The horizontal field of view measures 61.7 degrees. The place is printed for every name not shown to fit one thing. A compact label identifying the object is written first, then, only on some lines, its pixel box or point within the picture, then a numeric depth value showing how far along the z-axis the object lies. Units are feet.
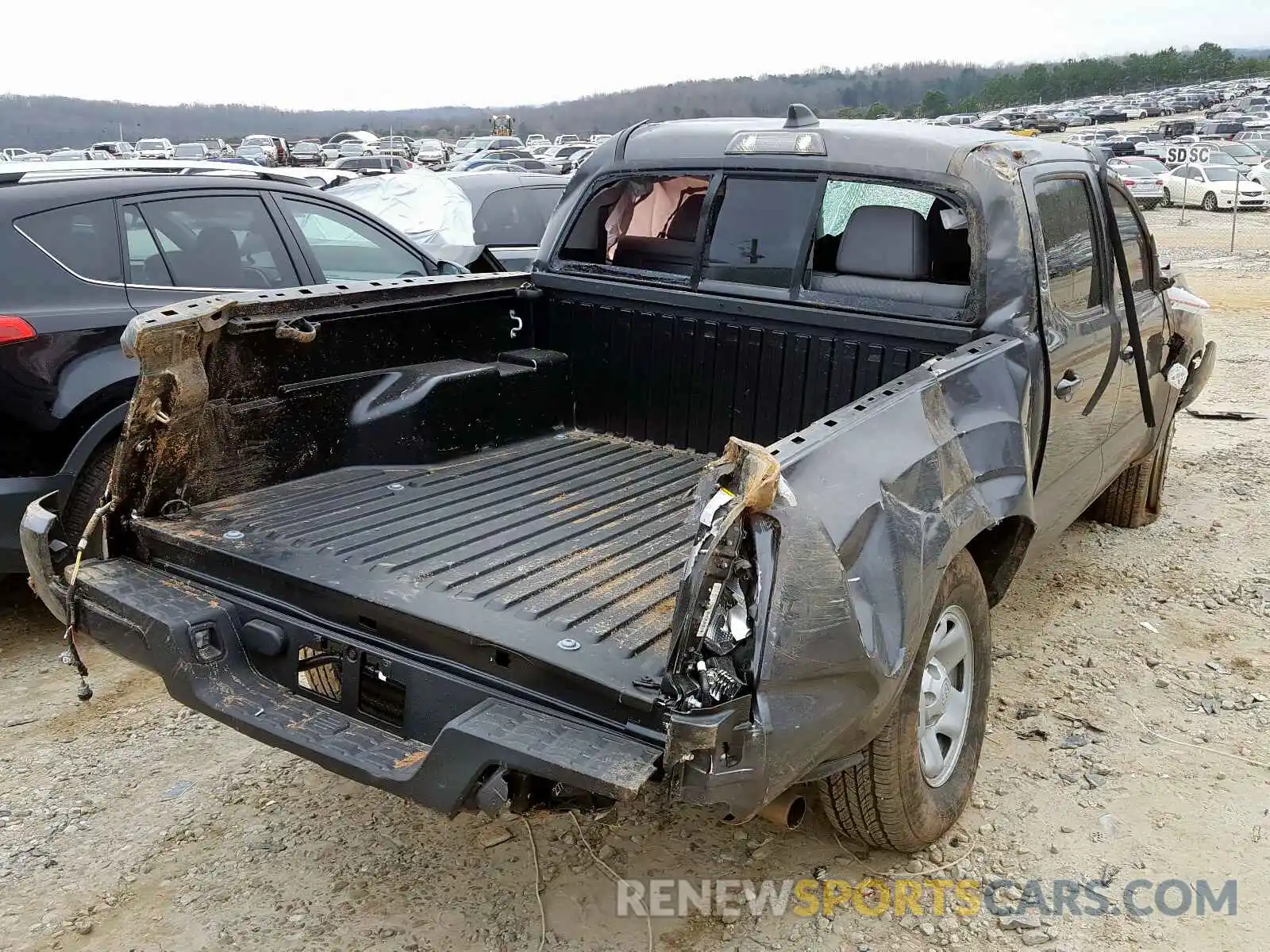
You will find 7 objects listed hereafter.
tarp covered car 30.58
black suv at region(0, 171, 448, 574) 13.56
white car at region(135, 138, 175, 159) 140.35
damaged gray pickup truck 7.43
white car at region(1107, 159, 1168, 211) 93.97
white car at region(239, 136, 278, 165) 160.25
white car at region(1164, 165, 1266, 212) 91.20
